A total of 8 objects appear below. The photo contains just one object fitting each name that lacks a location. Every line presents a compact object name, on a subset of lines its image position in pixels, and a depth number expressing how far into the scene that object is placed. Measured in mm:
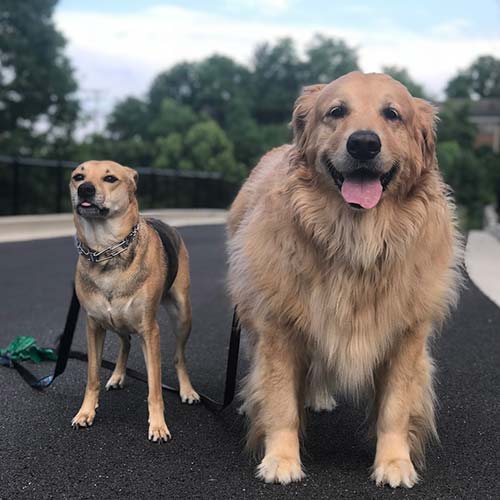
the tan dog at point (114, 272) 3615
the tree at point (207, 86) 83062
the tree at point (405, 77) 69062
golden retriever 2996
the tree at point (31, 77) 29828
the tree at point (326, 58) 85062
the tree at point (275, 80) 84062
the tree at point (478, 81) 102062
